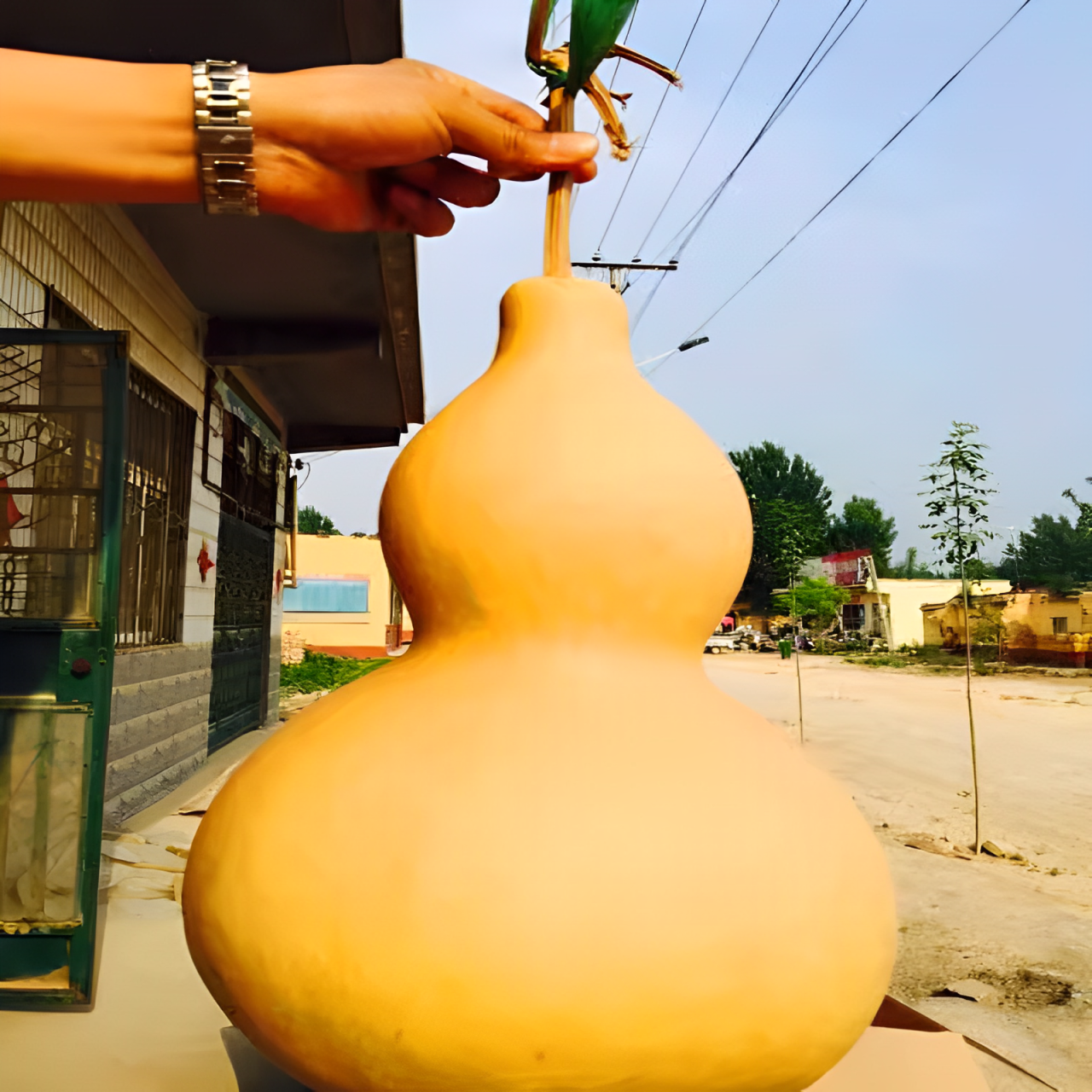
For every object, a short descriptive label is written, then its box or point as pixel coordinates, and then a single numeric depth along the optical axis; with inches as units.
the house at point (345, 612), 956.0
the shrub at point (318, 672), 592.0
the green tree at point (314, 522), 1990.7
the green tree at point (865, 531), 2228.1
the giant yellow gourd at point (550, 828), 31.3
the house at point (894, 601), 1422.2
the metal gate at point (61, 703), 115.5
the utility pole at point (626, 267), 527.2
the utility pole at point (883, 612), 1381.6
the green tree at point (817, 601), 1353.3
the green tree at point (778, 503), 1942.7
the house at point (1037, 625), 976.9
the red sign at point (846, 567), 1616.6
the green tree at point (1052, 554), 1396.5
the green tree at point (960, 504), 293.4
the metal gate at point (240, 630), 303.4
